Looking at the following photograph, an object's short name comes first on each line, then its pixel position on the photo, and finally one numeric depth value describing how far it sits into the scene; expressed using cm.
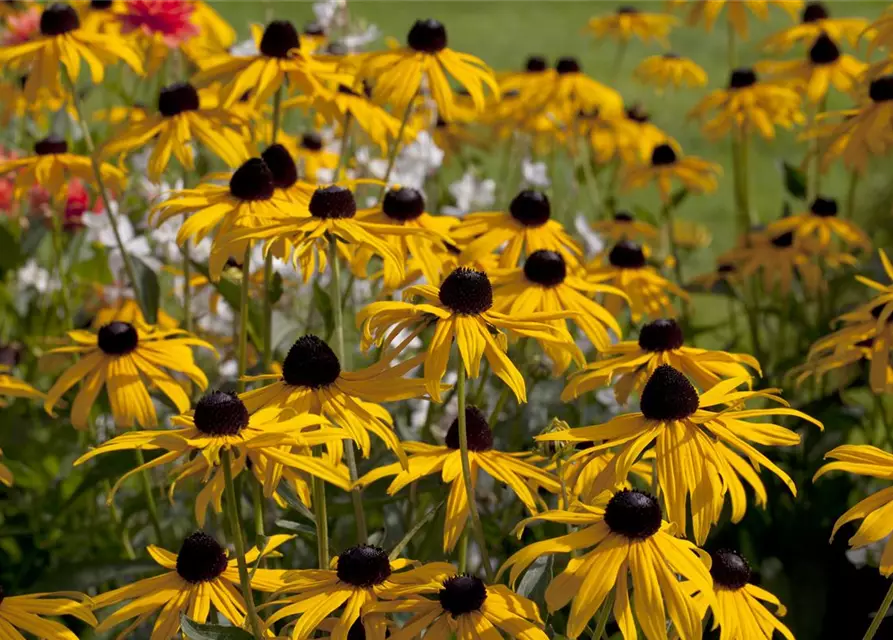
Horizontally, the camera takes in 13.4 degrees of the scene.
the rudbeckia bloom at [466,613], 117
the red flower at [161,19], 156
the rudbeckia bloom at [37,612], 121
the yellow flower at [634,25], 220
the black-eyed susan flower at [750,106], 185
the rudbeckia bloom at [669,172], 187
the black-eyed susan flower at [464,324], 122
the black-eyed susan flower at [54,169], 151
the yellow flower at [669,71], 213
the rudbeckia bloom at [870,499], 117
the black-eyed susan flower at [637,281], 150
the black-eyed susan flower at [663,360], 130
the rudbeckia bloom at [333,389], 123
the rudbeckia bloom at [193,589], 122
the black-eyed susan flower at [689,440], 119
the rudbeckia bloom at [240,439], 118
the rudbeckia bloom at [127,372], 135
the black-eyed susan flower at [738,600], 120
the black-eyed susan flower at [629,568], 115
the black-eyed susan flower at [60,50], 147
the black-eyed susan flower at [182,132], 142
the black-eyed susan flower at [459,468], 126
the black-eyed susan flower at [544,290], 134
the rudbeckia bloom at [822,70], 177
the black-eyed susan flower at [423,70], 145
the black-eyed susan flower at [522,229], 142
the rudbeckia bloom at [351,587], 118
